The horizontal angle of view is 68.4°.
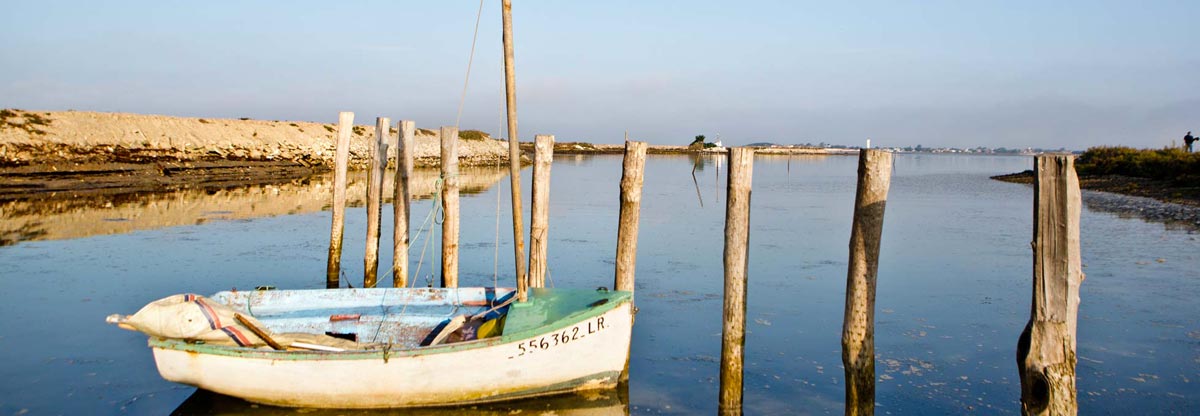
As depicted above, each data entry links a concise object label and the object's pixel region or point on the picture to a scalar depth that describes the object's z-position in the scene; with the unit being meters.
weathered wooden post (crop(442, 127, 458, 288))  10.56
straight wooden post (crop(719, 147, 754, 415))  7.54
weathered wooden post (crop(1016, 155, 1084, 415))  5.60
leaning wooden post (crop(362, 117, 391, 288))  11.33
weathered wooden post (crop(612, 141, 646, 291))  8.70
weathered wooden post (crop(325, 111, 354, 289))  11.56
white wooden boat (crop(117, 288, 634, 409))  7.48
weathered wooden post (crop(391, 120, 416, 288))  10.97
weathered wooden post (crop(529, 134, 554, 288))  9.30
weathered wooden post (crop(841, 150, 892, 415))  6.66
